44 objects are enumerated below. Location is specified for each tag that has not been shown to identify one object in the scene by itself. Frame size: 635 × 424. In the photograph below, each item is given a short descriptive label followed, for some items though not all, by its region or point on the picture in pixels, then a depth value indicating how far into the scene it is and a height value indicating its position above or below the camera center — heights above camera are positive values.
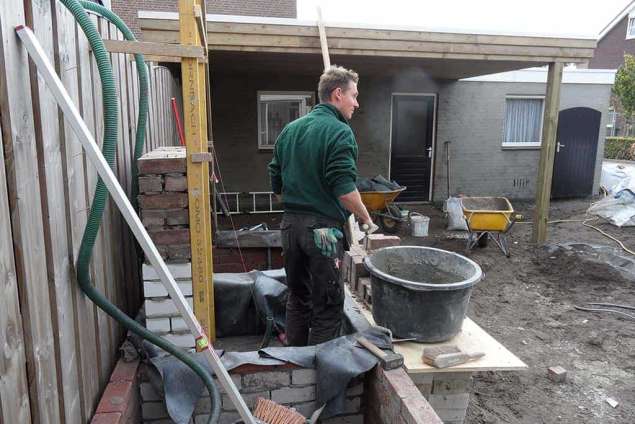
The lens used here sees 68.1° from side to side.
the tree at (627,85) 17.84 +2.39
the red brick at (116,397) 2.01 -1.12
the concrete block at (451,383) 2.76 -1.40
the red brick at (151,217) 2.47 -0.40
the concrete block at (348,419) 2.65 -1.54
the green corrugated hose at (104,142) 1.68 +0.00
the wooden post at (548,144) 6.88 +0.03
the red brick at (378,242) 3.62 -0.75
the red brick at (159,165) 2.42 -0.13
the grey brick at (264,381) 2.47 -1.25
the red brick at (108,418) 1.91 -1.14
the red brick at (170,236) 2.48 -0.50
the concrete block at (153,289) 2.51 -0.79
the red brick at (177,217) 2.48 -0.40
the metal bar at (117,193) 1.37 -0.17
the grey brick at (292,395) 2.52 -1.35
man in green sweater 2.65 -0.30
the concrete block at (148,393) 2.36 -1.26
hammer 2.37 -1.08
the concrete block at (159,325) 2.56 -1.00
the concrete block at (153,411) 2.41 -1.38
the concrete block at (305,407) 2.56 -1.43
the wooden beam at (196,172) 2.25 -0.16
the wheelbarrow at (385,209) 8.00 -1.16
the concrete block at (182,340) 2.60 -1.09
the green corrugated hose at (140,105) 2.44 +0.19
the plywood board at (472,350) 2.70 -1.26
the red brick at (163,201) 2.46 -0.31
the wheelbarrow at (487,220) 7.04 -1.11
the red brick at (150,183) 2.44 -0.22
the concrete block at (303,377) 2.51 -1.24
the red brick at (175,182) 2.45 -0.21
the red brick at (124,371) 2.22 -1.11
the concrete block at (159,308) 2.53 -0.90
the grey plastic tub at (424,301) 2.82 -0.96
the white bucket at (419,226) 8.11 -1.40
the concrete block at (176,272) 2.50 -0.70
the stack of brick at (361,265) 3.61 -1.00
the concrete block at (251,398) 2.47 -1.35
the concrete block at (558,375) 3.86 -1.87
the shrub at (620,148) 18.95 -0.04
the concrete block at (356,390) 2.60 -1.36
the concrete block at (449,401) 2.82 -1.54
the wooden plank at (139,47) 2.02 +0.40
